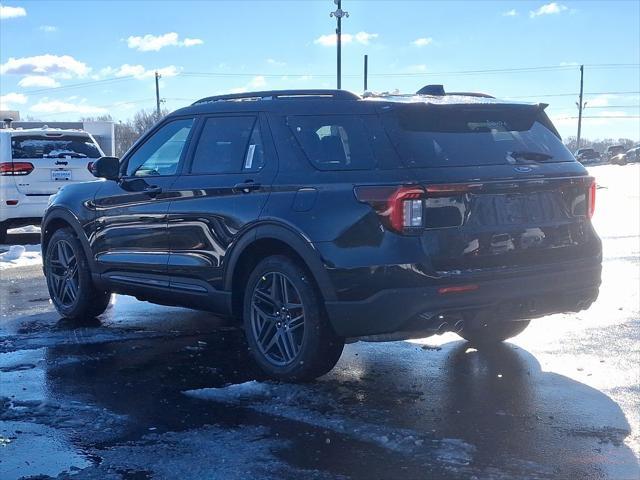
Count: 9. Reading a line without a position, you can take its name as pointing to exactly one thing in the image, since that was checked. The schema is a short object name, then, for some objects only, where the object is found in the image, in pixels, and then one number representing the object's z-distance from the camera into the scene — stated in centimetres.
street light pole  2653
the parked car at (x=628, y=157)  6956
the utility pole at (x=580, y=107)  8358
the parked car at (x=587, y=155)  7724
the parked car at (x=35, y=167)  1277
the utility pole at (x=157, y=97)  6581
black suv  474
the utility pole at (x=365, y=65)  4301
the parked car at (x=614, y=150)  7975
